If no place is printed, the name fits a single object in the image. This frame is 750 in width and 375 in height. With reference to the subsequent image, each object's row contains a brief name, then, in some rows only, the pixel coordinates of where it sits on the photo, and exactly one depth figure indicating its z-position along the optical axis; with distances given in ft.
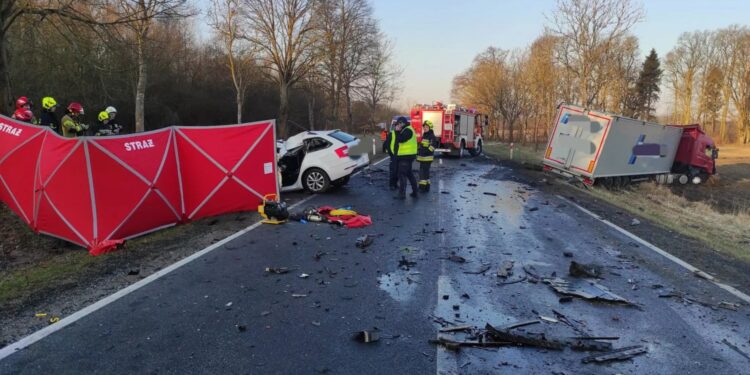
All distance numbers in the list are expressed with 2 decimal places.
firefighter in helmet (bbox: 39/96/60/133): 30.55
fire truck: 80.94
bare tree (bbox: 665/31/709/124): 195.00
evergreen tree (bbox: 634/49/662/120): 197.26
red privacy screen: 21.48
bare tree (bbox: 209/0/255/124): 98.07
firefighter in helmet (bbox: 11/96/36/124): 29.78
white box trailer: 52.42
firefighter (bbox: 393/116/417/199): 37.01
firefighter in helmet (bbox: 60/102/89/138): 30.22
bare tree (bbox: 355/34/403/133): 146.61
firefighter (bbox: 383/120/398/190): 37.73
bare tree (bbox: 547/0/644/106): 91.20
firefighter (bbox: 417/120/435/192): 38.17
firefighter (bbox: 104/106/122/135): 34.14
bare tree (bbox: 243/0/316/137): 106.11
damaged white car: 37.19
